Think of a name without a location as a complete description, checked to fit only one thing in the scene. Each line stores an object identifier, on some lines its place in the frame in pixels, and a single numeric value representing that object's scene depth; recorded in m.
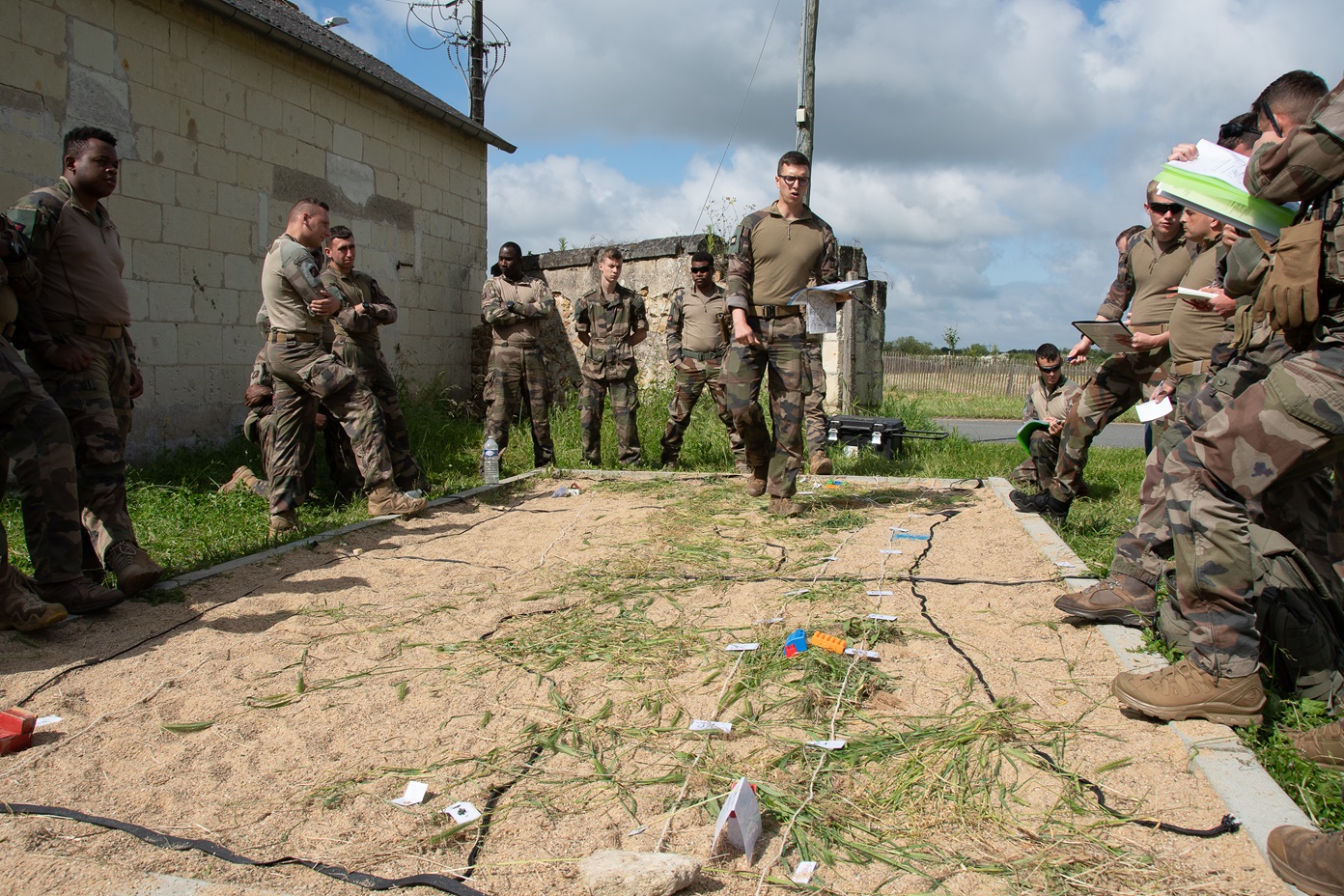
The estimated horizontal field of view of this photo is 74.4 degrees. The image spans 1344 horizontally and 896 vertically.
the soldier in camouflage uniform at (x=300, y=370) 5.20
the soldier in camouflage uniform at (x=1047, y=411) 6.44
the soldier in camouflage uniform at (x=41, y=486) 3.36
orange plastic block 3.12
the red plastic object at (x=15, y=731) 2.47
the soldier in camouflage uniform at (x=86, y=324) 3.84
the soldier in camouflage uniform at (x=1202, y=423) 2.79
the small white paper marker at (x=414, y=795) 2.23
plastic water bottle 7.24
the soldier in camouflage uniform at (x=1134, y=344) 4.86
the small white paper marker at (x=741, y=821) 1.96
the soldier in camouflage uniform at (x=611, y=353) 8.11
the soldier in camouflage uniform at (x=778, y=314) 5.54
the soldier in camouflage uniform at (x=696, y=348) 8.05
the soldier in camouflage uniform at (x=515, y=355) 7.86
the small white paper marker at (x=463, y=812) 2.13
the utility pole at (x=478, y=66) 18.02
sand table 1.99
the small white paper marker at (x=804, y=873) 1.89
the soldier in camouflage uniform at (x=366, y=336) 6.29
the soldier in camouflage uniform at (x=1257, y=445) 2.31
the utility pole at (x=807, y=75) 9.94
